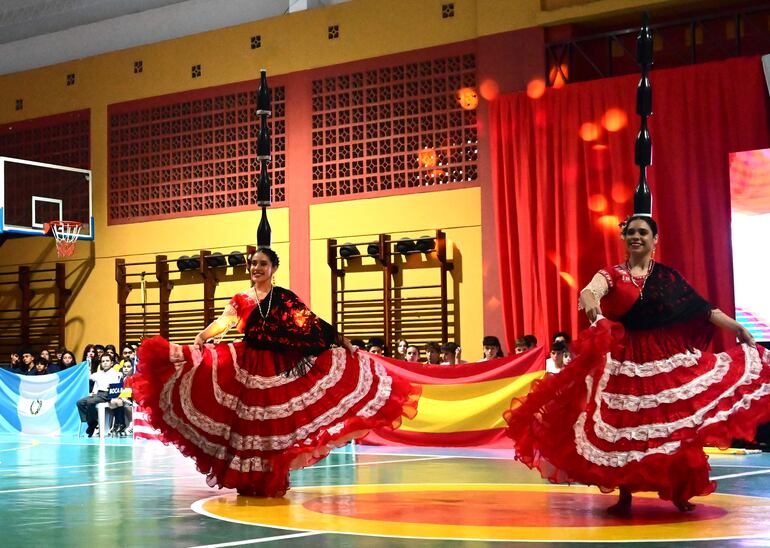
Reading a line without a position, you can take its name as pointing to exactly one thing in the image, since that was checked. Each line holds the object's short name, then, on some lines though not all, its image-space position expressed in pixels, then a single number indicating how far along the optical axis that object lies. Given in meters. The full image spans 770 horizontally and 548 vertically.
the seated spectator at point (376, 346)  11.88
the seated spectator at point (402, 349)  12.25
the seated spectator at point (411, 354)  11.84
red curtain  10.69
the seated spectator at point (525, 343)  10.80
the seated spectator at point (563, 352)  10.05
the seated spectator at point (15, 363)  15.12
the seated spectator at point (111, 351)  13.72
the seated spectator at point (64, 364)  14.55
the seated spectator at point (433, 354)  11.34
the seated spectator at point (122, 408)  13.10
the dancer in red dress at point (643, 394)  4.68
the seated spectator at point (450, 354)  11.21
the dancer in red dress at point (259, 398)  5.73
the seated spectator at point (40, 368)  14.43
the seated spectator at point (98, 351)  14.14
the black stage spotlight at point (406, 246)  12.96
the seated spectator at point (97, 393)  13.18
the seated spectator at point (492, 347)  11.12
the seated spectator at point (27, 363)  14.91
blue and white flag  13.53
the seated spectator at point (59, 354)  14.94
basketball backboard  16.02
